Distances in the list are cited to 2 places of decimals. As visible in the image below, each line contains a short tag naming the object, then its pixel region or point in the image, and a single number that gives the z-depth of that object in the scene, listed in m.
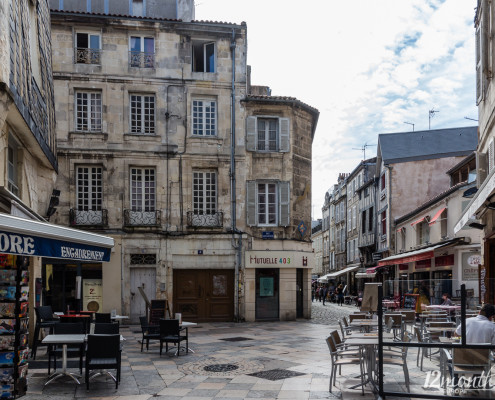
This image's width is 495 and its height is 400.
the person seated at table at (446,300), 11.68
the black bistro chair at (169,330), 11.52
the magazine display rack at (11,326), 7.27
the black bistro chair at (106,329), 9.94
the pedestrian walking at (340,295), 34.25
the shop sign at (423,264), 24.15
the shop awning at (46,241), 6.06
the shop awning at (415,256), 20.05
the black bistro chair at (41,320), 11.31
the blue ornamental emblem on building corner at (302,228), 20.61
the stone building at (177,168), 18.97
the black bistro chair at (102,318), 12.05
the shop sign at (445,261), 21.22
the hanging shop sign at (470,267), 16.02
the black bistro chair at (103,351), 8.30
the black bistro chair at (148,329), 12.14
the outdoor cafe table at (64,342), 8.63
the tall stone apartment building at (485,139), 10.99
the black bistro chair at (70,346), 9.29
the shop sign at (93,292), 18.86
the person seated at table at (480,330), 6.64
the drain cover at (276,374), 9.28
